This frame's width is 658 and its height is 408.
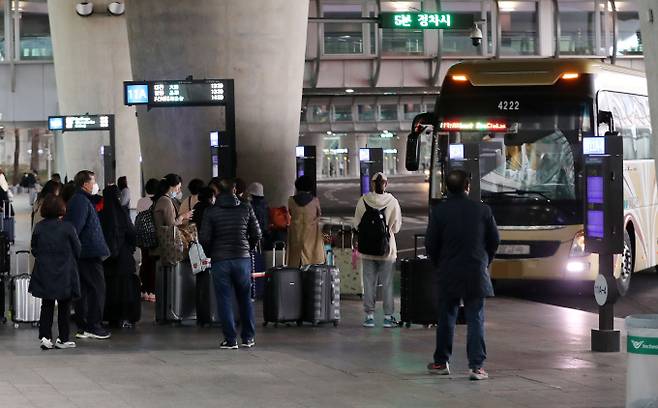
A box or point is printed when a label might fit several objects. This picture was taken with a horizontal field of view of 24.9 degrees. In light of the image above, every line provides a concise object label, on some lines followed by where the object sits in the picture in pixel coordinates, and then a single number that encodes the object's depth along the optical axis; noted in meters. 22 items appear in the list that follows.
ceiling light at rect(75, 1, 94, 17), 40.59
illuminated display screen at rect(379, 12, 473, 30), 33.00
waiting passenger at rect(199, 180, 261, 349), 14.65
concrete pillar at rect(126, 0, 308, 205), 23.78
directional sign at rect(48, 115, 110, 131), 35.94
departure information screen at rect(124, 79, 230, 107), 20.23
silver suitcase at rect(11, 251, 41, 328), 16.98
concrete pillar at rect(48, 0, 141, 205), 41.00
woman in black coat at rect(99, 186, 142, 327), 16.55
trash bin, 9.61
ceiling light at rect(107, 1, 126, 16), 40.62
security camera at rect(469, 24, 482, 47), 36.28
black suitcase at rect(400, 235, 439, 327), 16.59
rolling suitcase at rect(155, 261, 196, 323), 17.23
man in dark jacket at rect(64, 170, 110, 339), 15.49
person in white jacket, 16.72
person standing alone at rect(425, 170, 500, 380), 12.37
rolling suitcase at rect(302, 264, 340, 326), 16.89
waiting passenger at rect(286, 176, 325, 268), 19.06
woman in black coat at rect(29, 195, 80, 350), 14.58
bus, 21.69
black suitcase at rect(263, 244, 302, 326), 16.84
